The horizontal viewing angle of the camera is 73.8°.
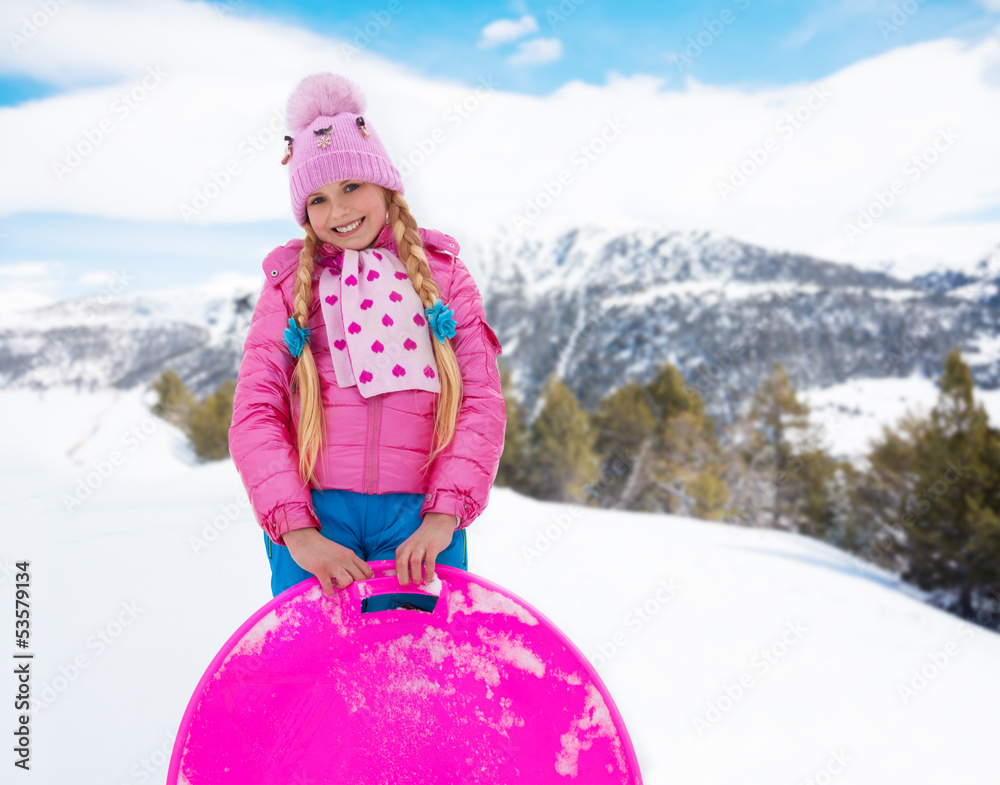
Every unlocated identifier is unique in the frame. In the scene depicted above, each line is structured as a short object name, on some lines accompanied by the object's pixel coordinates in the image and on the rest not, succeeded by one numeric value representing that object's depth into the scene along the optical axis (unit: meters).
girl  1.35
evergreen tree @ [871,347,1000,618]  18.81
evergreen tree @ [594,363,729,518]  28.80
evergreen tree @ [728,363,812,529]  26.92
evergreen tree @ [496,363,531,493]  27.83
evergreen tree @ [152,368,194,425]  28.53
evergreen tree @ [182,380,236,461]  26.17
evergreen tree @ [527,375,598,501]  27.91
